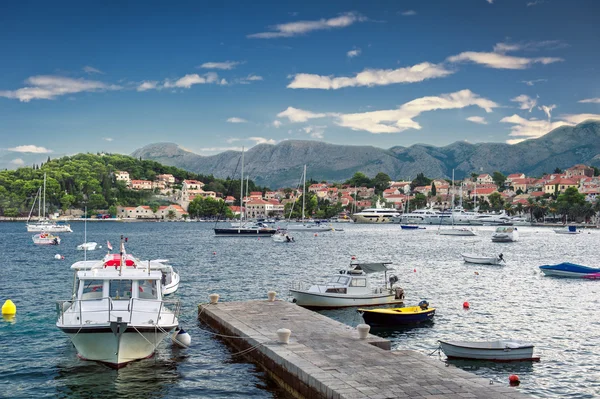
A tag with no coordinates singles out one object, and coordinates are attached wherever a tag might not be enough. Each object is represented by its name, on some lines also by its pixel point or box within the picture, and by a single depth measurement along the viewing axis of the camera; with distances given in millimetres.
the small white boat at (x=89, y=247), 78875
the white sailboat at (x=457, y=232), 125375
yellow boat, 26094
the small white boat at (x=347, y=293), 30562
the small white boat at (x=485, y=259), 59031
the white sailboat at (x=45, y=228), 120450
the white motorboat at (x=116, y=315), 18203
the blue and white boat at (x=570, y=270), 48938
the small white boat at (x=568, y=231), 139250
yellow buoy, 28562
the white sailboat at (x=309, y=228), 141125
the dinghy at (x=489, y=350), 20781
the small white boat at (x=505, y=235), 103625
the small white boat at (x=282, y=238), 98438
